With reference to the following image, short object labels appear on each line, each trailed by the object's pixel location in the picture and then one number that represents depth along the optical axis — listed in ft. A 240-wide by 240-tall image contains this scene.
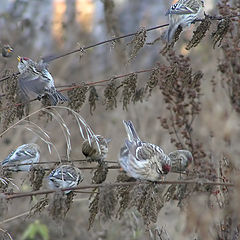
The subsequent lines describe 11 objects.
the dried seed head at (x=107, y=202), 21.87
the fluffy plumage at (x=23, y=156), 33.24
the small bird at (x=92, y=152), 30.83
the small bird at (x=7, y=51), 38.87
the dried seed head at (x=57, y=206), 21.72
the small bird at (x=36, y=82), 31.40
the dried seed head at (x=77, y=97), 29.40
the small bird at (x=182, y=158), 34.81
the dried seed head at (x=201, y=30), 28.07
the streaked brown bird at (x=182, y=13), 32.26
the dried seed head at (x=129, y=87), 29.07
